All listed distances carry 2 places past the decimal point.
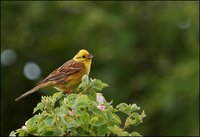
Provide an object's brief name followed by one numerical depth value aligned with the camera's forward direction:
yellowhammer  10.61
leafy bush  6.21
